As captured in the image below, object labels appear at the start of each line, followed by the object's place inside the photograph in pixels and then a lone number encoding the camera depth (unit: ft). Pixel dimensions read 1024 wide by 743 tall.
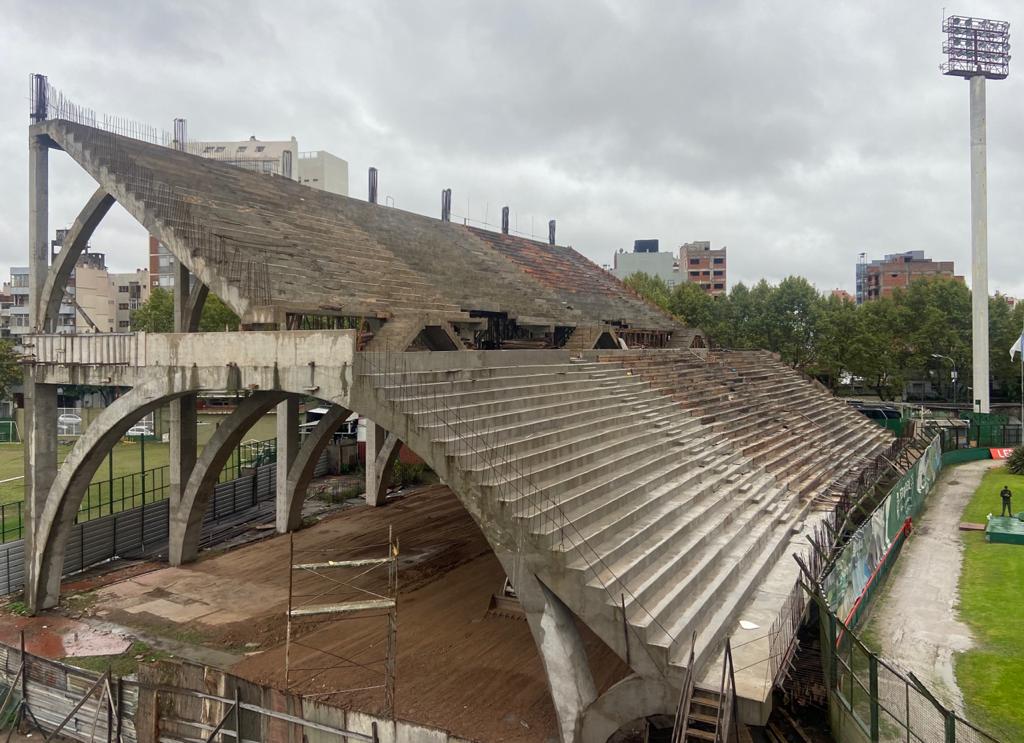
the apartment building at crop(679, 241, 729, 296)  342.44
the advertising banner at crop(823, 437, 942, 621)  43.98
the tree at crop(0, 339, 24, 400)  163.63
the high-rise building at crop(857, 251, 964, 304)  301.43
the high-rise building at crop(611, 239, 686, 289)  330.13
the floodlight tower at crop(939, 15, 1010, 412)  144.77
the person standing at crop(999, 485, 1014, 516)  76.86
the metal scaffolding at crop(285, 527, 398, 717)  35.32
